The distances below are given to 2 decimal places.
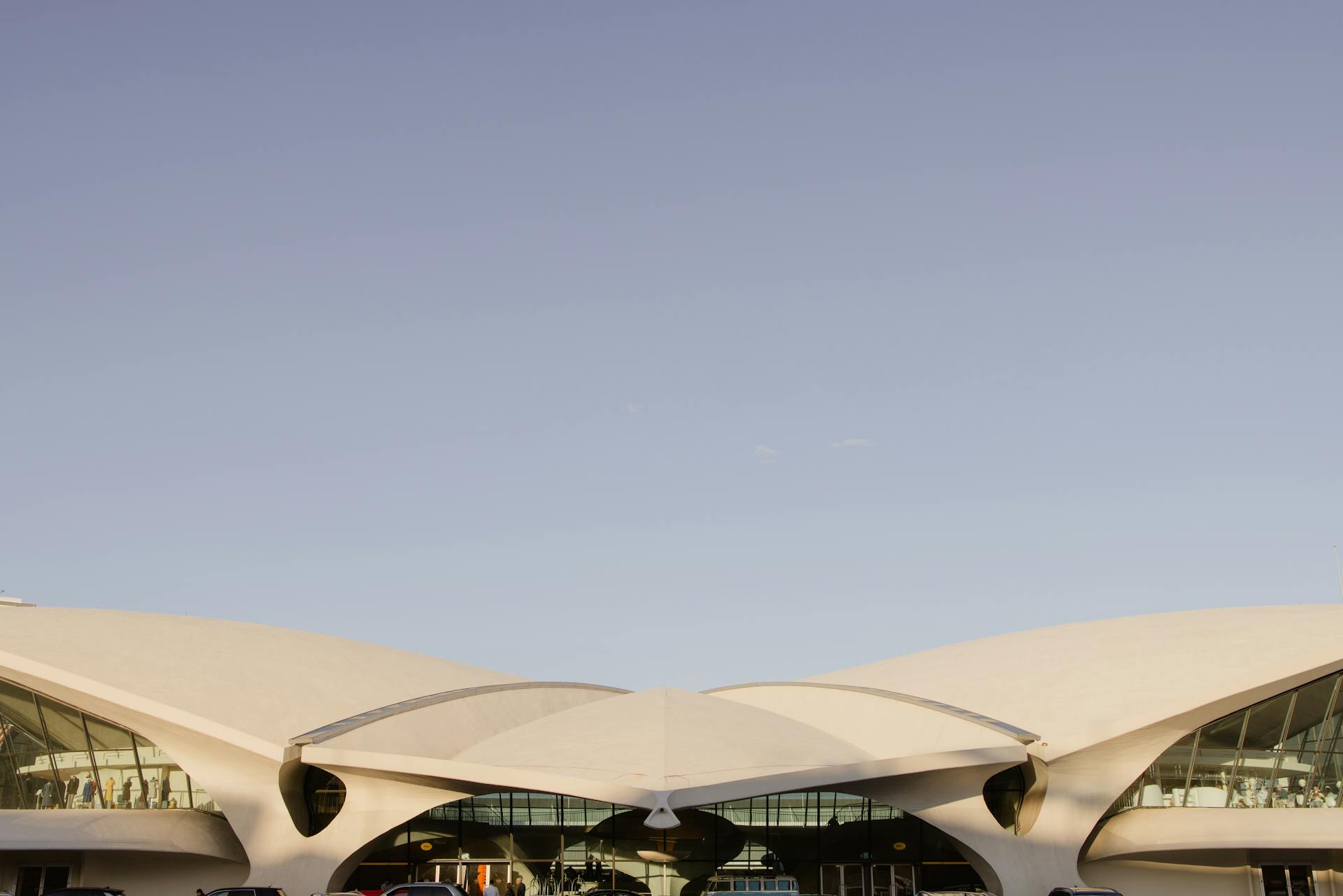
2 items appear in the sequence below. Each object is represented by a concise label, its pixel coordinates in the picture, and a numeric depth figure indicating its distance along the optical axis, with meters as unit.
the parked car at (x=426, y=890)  24.25
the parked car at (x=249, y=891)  26.55
